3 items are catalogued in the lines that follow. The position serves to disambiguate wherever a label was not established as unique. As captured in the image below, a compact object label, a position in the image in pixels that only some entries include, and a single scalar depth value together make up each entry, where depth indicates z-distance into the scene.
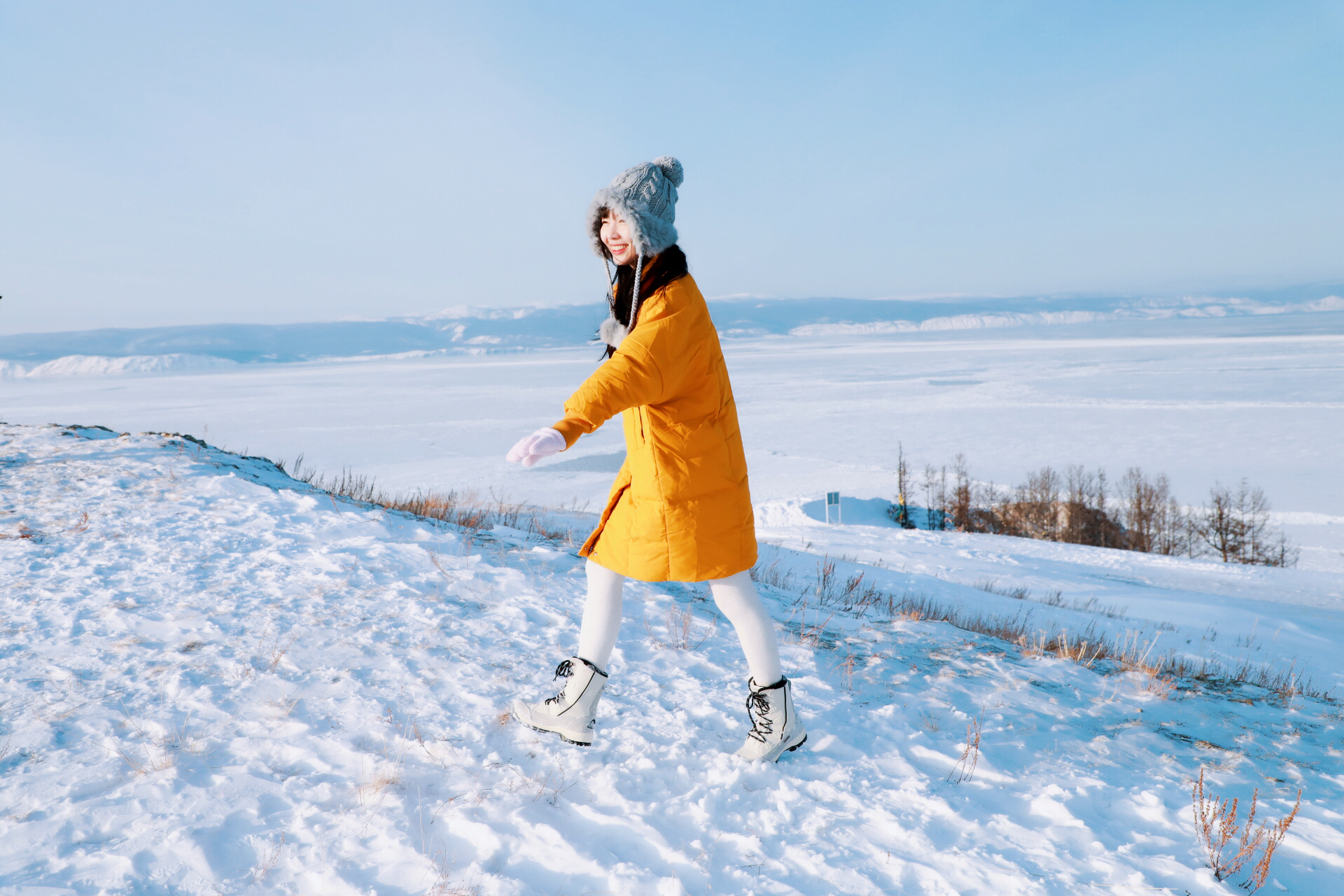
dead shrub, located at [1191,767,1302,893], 1.73
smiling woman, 1.85
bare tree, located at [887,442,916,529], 35.09
